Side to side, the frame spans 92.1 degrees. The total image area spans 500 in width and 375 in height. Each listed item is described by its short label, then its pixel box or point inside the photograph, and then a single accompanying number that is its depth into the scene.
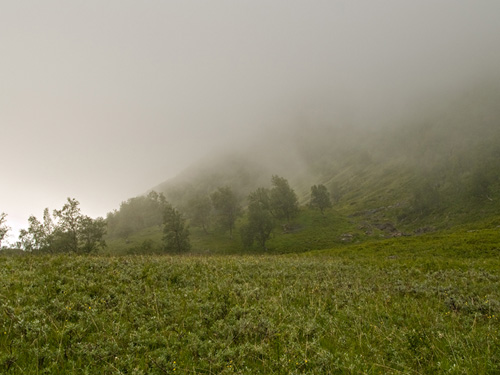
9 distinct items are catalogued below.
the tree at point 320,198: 114.62
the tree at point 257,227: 85.62
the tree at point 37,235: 65.56
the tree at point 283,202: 110.06
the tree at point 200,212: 107.44
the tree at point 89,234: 65.56
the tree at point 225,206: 103.00
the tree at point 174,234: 77.19
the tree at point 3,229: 57.69
